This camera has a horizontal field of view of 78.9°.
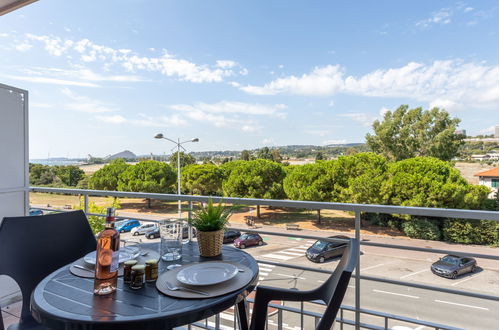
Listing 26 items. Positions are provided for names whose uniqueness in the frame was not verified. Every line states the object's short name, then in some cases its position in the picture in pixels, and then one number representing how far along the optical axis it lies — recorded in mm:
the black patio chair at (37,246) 1247
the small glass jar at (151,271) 889
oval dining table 668
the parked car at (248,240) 12445
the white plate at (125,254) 1039
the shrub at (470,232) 13289
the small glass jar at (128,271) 879
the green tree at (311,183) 15344
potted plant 1110
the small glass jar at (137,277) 841
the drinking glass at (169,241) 1082
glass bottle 877
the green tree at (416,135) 18359
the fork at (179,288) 798
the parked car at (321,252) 10480
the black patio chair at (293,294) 905
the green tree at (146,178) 17266
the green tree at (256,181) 16844
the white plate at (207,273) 853
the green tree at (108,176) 17266
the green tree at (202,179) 17953
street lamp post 9945
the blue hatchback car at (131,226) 10484
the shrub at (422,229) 14102
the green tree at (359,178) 14789
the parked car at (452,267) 9305
